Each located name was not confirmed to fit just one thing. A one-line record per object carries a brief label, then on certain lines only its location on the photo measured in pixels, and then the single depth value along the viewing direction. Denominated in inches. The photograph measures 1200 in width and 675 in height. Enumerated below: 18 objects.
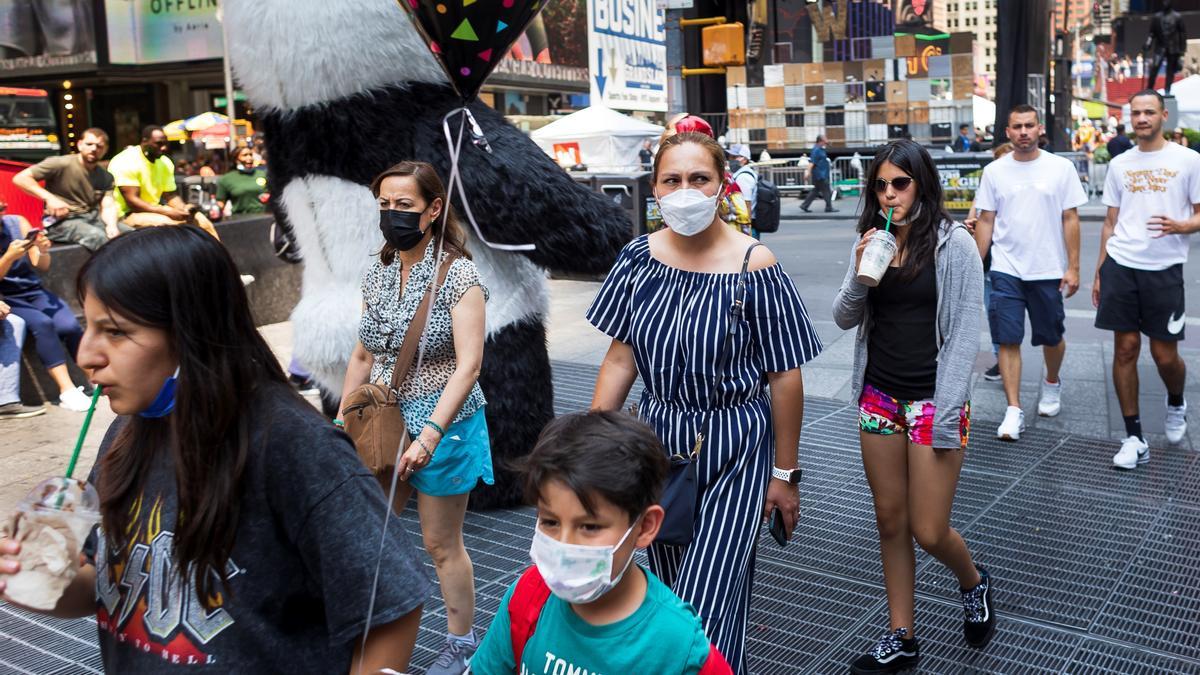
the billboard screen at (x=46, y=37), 1139.9
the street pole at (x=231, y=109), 853.8
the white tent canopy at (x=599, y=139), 758.5
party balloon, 172.7
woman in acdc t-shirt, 68.1
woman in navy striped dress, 120.2
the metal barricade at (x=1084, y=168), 871.8
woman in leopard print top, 148.5
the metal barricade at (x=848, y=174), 1023.6
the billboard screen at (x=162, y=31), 1111.6
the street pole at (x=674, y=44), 763.9
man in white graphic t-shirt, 241.8
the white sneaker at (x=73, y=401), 293.9
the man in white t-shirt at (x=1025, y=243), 258.5
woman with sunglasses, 149.9
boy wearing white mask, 77.9
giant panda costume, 201.3
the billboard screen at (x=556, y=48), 1222.9
